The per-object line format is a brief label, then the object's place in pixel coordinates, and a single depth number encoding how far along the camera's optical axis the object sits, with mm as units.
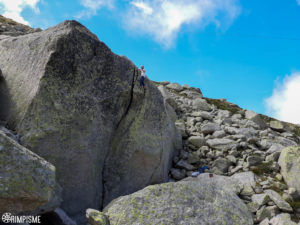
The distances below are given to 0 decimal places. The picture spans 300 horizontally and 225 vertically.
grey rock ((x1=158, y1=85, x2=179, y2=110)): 29828
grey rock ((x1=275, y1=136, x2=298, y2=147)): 25203
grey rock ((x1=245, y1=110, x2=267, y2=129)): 30941
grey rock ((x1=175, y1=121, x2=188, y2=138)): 24422
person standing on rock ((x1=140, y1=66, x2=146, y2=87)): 16712
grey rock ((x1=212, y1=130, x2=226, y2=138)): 24198
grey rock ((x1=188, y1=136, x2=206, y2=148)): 23188
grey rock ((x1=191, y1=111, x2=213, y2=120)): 28891
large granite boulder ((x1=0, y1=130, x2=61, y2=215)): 7730
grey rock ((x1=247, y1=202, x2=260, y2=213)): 15049
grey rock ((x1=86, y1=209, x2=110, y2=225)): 9245
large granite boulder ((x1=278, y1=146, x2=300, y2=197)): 17375
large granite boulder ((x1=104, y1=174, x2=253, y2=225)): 9977
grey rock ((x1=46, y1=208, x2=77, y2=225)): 10328
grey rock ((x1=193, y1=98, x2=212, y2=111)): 33309
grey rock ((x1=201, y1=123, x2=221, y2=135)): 25122
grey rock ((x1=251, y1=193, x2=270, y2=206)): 15411
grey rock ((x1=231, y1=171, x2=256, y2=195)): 16750
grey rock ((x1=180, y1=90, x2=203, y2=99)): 40784
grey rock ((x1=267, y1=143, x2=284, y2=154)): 21288
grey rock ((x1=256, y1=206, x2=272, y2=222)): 14330
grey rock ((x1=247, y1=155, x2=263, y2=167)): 20172
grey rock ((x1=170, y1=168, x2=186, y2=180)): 19203
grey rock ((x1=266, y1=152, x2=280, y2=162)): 20469
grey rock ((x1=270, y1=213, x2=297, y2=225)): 13547
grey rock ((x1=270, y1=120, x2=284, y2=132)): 31753
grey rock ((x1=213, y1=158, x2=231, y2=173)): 20119
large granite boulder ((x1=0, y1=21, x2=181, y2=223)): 12289
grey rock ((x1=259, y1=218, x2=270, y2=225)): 13615
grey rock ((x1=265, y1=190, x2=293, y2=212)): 15109
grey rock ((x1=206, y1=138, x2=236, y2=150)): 22456
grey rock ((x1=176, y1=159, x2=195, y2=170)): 20109
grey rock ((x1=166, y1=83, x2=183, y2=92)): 44538
